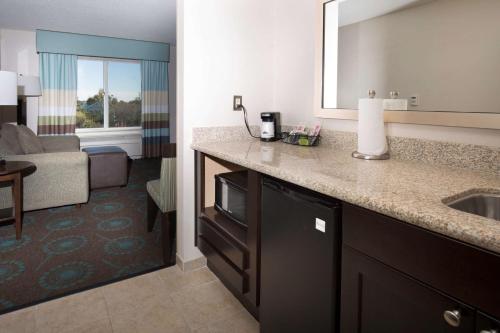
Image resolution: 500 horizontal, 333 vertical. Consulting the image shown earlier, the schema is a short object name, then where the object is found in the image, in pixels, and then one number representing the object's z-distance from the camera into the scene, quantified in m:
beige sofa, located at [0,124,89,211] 3.23
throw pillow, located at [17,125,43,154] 3.56
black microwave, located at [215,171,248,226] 1.65
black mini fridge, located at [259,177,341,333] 1.04
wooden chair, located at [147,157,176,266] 2.32
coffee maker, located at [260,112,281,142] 2.13
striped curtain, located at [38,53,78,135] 5.86
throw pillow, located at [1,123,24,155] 3.32
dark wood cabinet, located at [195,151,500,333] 0.68
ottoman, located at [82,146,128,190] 4.13
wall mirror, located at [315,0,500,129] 1.21
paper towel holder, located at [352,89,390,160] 1.50
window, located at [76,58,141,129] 6.52
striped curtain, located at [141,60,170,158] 6.77
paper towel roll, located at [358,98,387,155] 1.46
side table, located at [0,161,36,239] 2.67
